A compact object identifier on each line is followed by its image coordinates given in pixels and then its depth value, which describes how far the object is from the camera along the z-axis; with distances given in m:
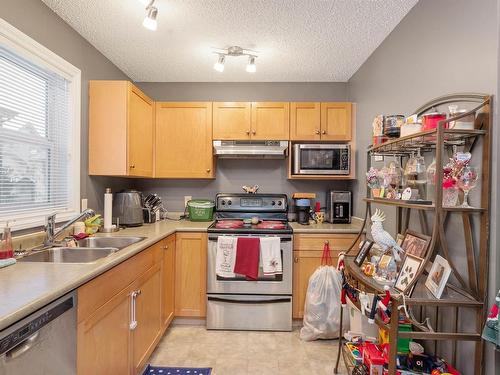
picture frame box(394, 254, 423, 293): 1.34
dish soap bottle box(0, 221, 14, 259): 1.42
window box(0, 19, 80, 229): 1.68
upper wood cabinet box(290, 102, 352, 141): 3.04
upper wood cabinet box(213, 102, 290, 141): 3.04
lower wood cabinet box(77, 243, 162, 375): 1.26
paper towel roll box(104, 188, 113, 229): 2.45
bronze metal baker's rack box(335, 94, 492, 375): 1.24
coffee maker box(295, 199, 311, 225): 2.97
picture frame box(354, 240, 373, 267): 1.81
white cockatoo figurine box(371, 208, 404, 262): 1.52
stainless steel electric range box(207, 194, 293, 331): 2.59
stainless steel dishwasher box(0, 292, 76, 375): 0.88
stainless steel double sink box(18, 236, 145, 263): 1.69
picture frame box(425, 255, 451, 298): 1.27
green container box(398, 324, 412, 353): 1.57
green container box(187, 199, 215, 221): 3.05
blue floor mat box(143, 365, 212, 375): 1.99
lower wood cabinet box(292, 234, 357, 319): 2.66
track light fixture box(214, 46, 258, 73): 2.49
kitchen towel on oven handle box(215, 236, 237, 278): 2.55
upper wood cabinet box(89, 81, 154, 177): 2.41
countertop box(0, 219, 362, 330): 0.92
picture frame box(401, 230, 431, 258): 1.45
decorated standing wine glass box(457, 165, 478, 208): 1.27
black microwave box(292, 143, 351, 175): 2.95
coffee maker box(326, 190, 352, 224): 2.97
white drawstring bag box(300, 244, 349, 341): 2.43
